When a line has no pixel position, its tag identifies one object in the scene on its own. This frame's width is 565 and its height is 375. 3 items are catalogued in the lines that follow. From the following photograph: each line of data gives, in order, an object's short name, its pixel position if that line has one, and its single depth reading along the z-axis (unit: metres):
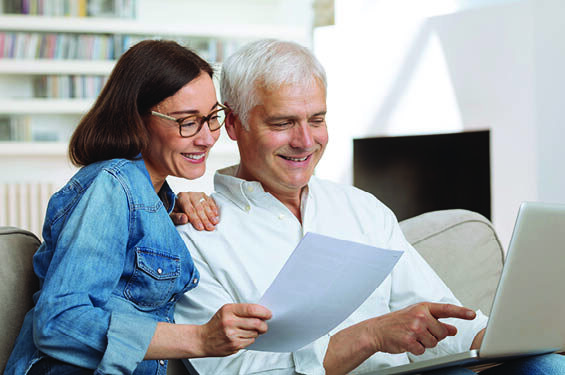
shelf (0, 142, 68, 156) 4.69
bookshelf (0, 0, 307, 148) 4.67
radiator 4.77
